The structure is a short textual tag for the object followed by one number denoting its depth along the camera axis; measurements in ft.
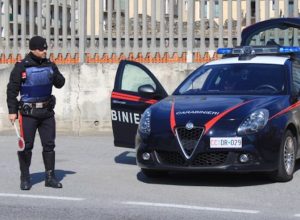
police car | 31.13
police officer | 31.43
